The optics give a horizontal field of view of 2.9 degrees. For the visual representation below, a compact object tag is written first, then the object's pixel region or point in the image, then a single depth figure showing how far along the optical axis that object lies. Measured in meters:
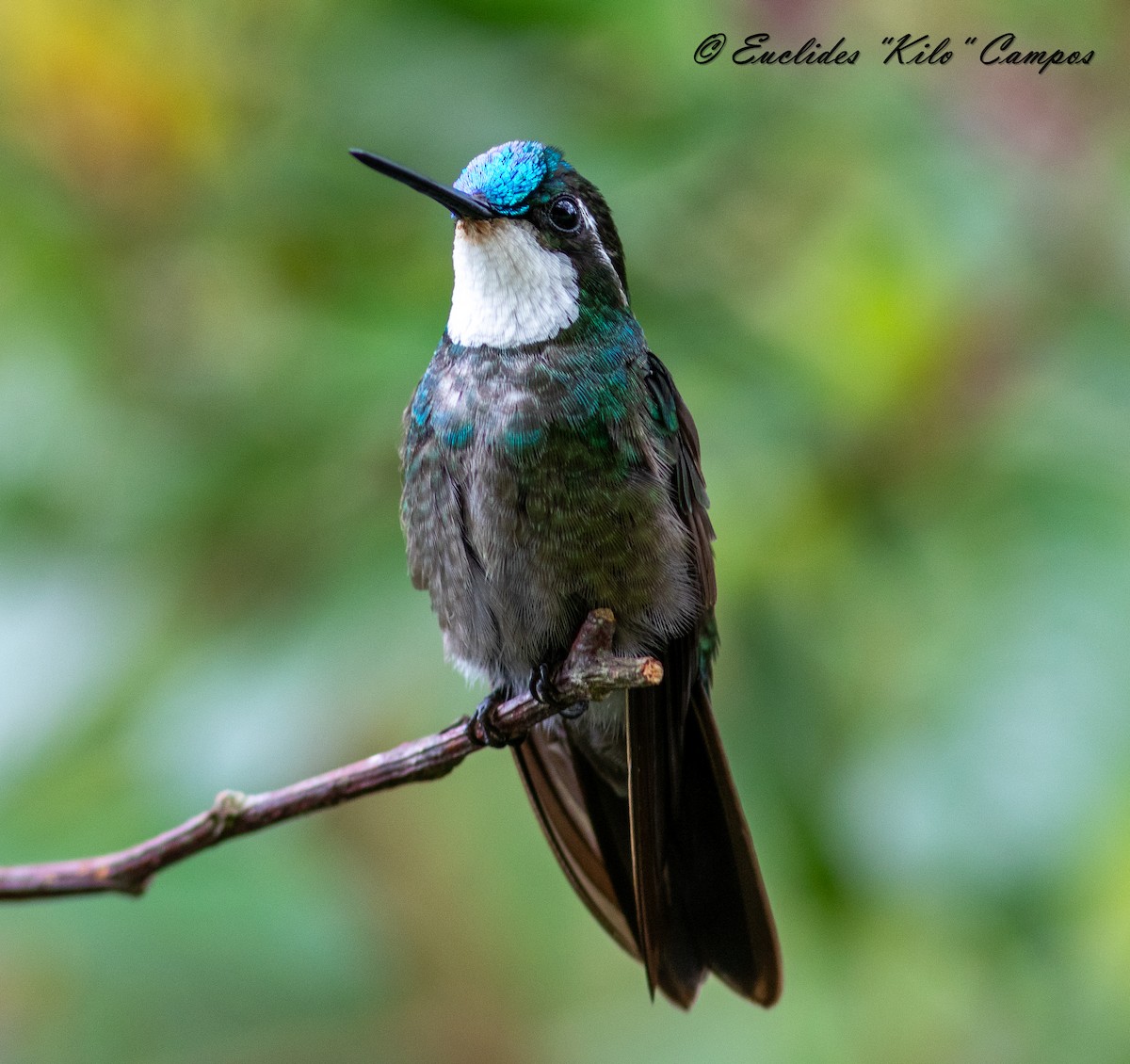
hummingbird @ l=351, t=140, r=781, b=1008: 2.33
